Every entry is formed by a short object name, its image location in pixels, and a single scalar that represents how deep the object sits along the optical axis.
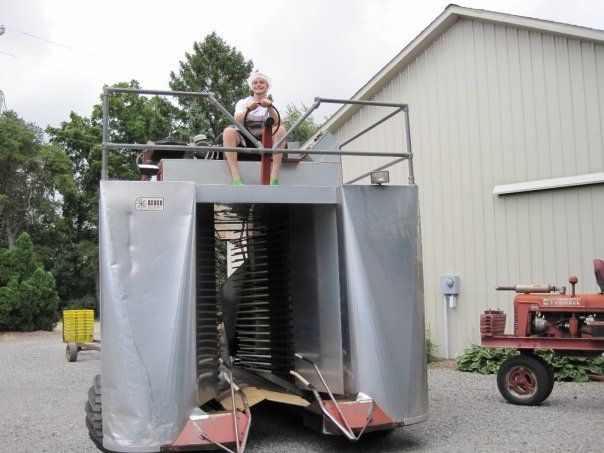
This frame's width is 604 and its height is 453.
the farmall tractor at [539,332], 7.86
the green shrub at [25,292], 23.53
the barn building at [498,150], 9.92
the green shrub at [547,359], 9.57
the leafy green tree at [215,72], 30.25
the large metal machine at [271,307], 5.15
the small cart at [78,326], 15.59
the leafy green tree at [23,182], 45.75
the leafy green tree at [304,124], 35.08
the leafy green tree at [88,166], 35.22
